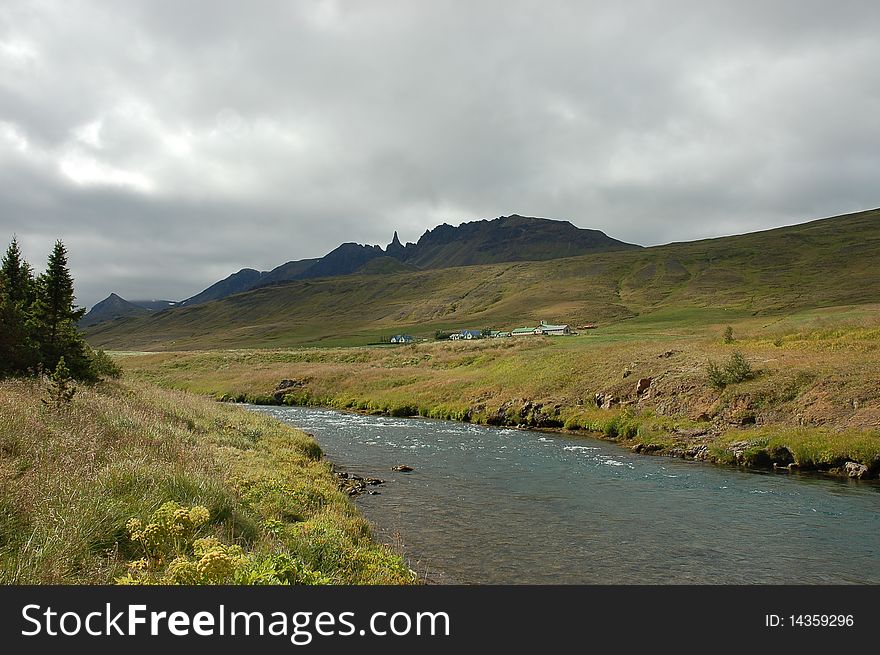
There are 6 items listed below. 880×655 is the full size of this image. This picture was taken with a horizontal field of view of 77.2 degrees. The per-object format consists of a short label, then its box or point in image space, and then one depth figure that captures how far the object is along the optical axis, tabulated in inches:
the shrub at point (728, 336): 2042.3
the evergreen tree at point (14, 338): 1005.2
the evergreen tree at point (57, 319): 1117.7
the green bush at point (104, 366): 1385.3
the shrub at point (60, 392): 615.9
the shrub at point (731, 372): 1414.9
